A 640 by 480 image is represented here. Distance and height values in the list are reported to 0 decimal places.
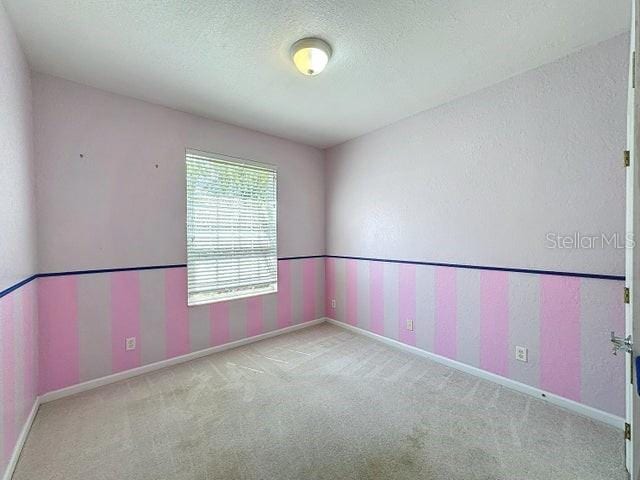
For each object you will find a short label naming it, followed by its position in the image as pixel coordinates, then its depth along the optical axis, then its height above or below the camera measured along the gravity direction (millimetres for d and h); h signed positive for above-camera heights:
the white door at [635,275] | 924 -139
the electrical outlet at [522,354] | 2256 -968
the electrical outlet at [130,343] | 2537 -969
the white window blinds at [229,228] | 2973 +95
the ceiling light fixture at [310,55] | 1847 +1248
